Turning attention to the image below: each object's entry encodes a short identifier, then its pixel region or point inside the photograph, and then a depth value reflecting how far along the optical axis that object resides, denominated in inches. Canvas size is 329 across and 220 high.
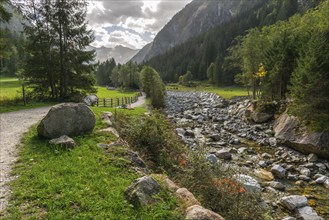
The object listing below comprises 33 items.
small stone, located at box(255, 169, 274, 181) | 530.6
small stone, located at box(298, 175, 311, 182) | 524.1
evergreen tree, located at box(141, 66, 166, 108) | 1728.6
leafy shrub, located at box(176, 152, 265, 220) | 277.1
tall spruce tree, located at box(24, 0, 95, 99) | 945.5
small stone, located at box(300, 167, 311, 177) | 546.6
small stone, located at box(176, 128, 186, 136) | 872.3
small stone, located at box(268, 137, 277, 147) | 804.6
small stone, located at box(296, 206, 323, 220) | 360.8
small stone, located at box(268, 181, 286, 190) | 478.1
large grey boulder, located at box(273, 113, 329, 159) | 662.5
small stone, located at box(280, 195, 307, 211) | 391.1
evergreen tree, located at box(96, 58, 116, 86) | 5440.9
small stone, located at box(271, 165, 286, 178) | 541.2
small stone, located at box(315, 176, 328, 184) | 506.0
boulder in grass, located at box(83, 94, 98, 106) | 1094.4
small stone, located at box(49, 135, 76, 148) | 371.6
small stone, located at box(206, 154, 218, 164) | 538.3
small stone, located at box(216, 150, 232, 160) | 651.5
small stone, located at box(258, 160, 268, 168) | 605.6
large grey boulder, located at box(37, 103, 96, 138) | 405.7
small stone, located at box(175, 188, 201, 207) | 232.9
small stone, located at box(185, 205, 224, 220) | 194.1
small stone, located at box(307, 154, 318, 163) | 637.4
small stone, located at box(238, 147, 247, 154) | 713.4
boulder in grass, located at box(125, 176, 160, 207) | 226.4
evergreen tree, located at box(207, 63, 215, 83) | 4178.6
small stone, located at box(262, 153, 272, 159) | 677.9
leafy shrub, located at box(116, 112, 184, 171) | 417.4
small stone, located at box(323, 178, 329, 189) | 490.6
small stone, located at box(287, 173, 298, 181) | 528.6
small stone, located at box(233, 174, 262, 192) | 414.2
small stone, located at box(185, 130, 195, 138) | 906.7
